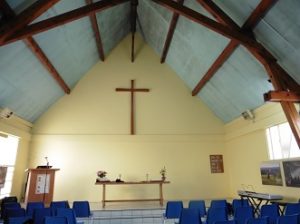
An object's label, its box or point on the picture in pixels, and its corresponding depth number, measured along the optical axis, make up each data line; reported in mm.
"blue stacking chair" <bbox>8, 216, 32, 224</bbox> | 3533
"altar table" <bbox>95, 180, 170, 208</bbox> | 7237
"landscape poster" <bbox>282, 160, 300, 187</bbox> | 5702
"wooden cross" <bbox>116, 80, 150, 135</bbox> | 9211
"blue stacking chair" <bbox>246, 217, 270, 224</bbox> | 3166
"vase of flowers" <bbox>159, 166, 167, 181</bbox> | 8109
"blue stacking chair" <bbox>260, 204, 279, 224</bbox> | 4133
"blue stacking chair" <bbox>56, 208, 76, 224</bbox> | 4093
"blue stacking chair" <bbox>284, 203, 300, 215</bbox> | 4126
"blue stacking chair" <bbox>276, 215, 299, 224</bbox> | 3332
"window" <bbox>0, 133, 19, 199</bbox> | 7273
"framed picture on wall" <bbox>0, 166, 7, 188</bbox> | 6867
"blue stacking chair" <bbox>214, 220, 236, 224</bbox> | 3042
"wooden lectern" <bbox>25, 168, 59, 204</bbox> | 6547
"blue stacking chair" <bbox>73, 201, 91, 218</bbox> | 5203
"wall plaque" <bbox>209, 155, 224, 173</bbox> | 9094
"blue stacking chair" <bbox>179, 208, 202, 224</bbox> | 3850
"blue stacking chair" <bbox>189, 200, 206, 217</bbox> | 4969
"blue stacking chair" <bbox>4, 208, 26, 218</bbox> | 4340
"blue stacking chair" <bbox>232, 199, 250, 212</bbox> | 4934
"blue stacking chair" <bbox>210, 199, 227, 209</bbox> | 4954
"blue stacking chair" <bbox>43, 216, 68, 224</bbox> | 3525
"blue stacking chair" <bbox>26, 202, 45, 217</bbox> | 4762
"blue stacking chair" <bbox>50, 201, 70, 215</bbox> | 5084
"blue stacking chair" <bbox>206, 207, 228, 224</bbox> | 4113
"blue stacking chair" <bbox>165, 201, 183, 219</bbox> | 4863
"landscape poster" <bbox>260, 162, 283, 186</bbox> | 6340
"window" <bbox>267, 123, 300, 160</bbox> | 6141
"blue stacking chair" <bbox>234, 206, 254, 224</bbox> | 4020
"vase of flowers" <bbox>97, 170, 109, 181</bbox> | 7555
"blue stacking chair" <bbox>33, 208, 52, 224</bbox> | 4246
